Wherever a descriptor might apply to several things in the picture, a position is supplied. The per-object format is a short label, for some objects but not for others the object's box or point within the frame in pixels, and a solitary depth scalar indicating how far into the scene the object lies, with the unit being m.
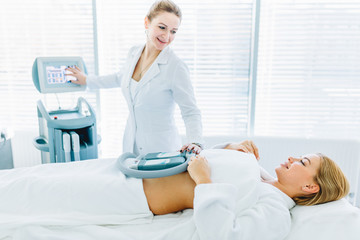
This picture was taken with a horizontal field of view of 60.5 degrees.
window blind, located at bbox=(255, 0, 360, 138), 2.46
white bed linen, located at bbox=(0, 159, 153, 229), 1.26
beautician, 1.77
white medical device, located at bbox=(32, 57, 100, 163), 1.85
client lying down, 1.13
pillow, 1.14
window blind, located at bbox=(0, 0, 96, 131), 2.59
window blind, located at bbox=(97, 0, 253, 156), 2.53
